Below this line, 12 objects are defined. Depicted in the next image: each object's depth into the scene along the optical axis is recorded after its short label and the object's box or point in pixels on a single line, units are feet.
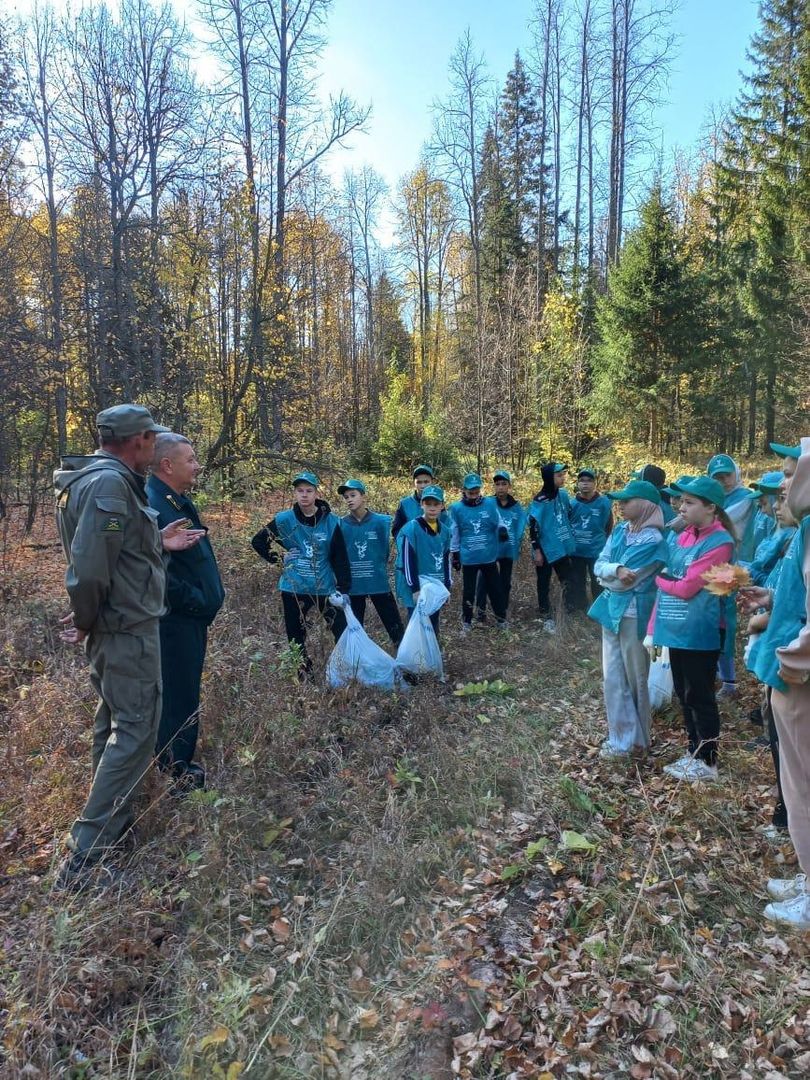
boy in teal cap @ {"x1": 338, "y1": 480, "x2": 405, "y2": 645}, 20.43
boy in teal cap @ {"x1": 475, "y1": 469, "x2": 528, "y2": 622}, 26.45
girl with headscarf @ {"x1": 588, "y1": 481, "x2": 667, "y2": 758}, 13.79
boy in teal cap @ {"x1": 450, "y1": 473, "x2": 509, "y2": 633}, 24.99
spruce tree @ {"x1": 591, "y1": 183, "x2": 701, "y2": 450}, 56.29
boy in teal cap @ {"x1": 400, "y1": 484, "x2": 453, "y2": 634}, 21.35
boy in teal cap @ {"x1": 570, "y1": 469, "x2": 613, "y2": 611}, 26.27
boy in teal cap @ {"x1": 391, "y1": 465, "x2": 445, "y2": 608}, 24.82
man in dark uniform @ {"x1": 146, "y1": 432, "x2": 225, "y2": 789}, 12.59
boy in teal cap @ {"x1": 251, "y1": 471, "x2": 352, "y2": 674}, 18.57
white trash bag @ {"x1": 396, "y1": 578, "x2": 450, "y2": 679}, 19.02
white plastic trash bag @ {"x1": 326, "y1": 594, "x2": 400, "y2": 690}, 17.72
